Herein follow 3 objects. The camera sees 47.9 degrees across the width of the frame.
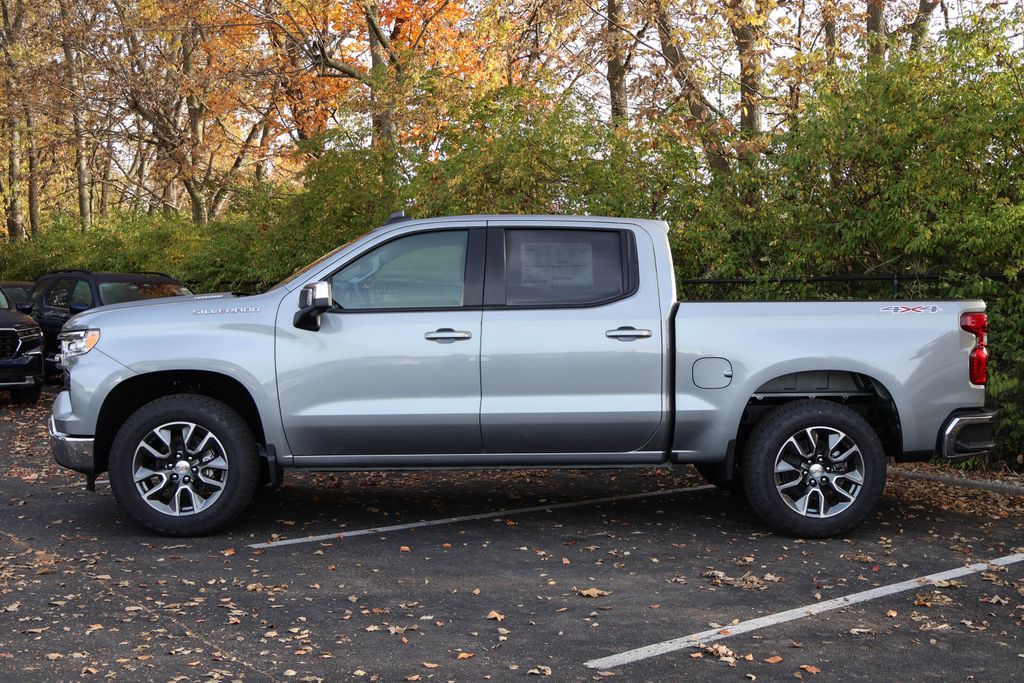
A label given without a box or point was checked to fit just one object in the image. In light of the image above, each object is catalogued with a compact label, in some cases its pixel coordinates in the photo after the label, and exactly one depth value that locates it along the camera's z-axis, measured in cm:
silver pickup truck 721
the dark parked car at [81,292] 1702
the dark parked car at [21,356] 1462
